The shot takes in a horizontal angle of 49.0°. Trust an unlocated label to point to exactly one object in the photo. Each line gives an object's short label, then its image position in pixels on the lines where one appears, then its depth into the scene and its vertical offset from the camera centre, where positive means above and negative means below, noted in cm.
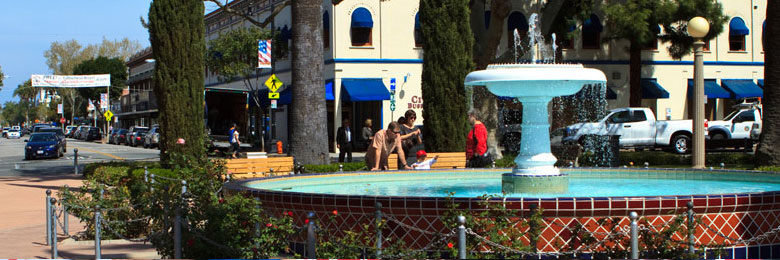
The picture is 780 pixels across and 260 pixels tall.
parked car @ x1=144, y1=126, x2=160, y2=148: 5338 -50
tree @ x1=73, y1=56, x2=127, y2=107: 9456 +668
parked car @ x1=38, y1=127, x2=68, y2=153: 4780 -45
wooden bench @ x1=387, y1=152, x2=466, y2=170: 1784 -71
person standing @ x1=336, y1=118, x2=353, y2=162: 2695 -37
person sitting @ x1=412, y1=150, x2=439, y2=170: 1581 -64
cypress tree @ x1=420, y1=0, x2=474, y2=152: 2334 +160
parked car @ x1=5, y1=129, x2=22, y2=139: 10700 -32
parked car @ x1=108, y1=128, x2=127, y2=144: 6806 -44
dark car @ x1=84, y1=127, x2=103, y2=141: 7956 -31
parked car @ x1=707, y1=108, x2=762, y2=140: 3372 -2
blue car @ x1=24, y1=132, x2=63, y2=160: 4272 -84
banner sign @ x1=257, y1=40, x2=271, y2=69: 3212 +280
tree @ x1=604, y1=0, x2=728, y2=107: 3644 +456
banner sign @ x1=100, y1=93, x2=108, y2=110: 8244 +276
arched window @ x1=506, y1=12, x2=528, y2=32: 4047 +496
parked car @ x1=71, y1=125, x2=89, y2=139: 8665 -2
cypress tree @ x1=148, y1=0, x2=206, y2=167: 2188 +162
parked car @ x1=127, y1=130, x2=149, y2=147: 5970 -48
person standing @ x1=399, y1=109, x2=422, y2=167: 1687 -14
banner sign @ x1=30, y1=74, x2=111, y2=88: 7894 +466
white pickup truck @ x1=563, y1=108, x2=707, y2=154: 3309 -16
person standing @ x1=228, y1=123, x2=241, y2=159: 3148 -43
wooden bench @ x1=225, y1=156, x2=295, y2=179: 1553 -70
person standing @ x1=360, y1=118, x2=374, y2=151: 2569 -15
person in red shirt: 1478 -33
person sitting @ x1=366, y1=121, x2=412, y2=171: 1554 -35
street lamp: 1778 +85
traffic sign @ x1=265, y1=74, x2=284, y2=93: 2975 +161
